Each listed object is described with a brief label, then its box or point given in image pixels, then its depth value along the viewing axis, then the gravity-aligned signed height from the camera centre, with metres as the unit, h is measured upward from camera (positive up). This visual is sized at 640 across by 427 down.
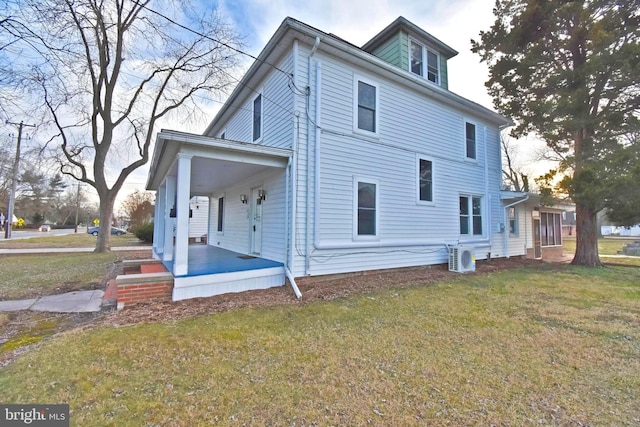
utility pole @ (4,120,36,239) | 19.80 +3.26
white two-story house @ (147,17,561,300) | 6.20 +1.46
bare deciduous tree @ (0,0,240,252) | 11.33 +6.72
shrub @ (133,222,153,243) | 19.66 -0.32
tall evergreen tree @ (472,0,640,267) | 8.63 +4.82
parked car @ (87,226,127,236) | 33.68 -0.58
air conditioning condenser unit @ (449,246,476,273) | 8.75 -0.85
